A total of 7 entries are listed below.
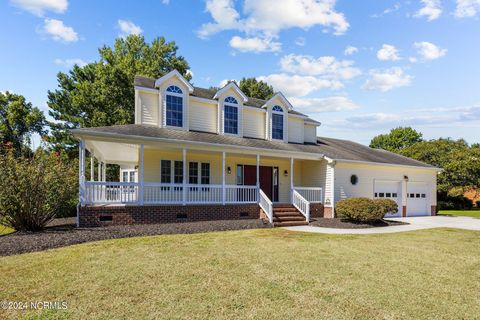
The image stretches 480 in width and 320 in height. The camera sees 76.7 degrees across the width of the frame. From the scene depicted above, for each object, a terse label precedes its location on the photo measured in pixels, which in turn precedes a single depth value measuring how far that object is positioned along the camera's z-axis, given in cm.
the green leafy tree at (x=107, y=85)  2741
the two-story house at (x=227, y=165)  1252
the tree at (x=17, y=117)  3234
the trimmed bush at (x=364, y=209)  1420
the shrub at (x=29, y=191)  992
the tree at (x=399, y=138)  5403
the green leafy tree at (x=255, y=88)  3959
